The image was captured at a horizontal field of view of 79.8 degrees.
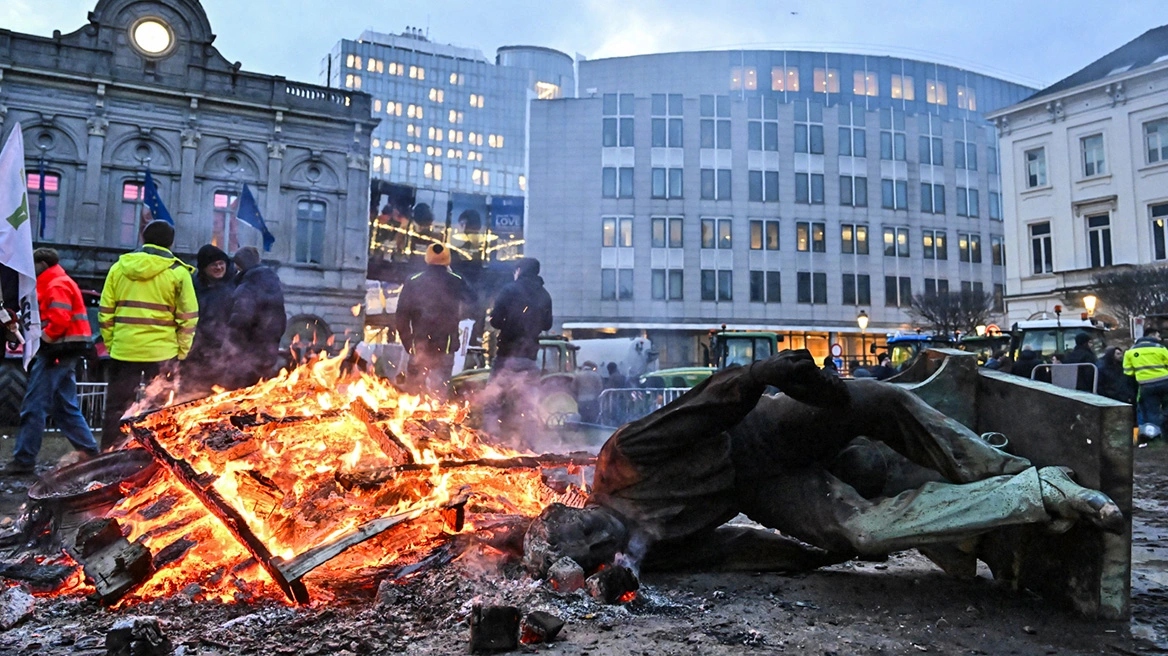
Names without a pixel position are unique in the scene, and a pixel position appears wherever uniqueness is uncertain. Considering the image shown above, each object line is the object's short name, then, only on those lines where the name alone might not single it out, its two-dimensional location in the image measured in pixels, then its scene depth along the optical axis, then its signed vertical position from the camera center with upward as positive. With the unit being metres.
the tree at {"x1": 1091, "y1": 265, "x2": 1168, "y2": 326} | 21.70 +2.79
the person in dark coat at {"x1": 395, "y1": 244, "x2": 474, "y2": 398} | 7.95 +0.62
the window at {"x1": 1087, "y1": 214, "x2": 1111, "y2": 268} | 29.05 +5.77
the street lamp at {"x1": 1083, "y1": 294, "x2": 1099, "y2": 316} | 23.82 +2.58
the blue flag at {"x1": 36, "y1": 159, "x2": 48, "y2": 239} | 23.94 +5.66
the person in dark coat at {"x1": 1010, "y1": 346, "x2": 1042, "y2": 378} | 12.34 +0.26
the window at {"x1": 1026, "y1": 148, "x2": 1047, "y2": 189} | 30.99 +9.36
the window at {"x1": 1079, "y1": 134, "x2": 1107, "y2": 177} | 29.19 +9.35
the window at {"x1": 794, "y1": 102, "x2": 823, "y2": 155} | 40.97 +14.55
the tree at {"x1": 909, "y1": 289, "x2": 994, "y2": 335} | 33.06 +3.17
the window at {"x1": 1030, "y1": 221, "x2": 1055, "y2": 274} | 30.92 +5.72
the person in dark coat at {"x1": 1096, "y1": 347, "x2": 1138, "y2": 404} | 11.55 -0.02
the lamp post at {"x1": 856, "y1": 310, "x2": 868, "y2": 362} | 30.30 +2.28
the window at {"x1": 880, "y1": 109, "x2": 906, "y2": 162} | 42.09 +14.49
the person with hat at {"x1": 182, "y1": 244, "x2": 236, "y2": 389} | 7.25 +0.49
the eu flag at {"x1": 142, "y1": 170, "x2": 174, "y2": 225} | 23.70 +5.81
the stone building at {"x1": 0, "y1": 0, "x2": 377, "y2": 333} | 24.36 +8.43
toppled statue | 2.90 -0.46
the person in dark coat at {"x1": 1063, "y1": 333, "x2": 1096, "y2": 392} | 12.67 +0.44
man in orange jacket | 6.62 -0.05
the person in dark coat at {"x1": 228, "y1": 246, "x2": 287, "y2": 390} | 7.17 +0.52
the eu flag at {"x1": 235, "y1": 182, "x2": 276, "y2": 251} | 24.31 +5.53
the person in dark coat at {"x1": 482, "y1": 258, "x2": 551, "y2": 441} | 7.88 +0.27
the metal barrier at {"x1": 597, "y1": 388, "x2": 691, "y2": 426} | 11.86 -0.46
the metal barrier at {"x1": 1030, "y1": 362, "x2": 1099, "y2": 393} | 10.70 +0.06
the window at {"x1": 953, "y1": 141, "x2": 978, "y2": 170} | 43.75 +13.93
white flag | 7.21 +1.47
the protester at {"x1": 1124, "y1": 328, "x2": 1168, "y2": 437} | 11.07 +0.04
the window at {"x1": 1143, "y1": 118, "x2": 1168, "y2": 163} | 27.52 +9.46
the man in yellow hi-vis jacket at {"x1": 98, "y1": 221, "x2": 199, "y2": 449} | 6.32 +0.48
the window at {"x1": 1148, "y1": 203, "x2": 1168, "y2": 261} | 27.45 +5.88
